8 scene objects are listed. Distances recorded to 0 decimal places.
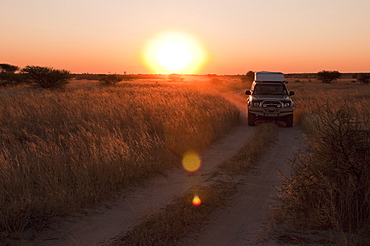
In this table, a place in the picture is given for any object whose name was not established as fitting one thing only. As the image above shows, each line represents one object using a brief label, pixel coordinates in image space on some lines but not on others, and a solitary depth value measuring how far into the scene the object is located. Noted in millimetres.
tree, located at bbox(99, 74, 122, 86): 49400
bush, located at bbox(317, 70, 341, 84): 74750
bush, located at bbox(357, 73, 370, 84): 64762
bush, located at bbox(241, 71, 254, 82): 77525
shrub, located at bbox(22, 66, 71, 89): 29283
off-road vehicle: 13688
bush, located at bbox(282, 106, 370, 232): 4004
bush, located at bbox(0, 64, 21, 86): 34575
